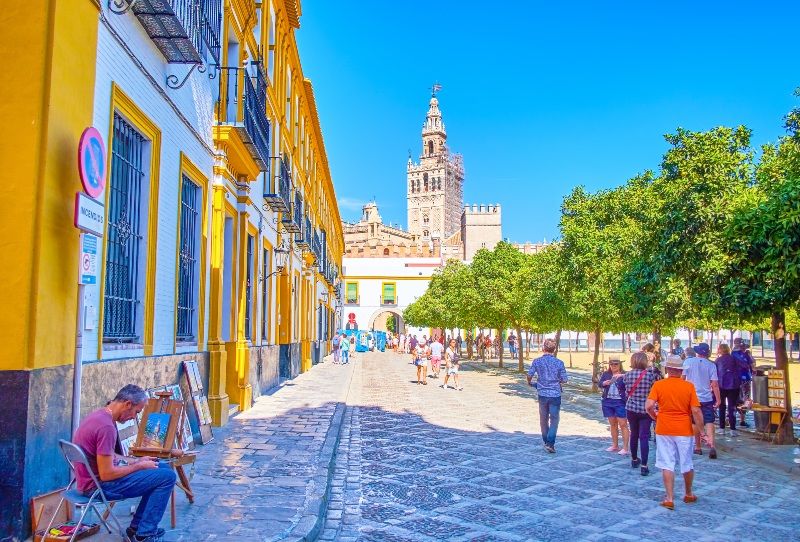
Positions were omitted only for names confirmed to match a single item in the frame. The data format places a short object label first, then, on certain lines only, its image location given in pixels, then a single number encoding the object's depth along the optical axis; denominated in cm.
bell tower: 14300
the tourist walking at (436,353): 2353
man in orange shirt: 725
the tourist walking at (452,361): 2109
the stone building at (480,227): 11312
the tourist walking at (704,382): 1041
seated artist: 468
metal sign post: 505
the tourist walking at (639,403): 882
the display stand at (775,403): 1145
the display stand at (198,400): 919
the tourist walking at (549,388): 1018
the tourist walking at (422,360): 2305
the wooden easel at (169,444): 563
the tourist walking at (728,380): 1282
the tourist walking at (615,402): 1002
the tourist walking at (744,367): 1304
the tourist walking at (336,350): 3506
